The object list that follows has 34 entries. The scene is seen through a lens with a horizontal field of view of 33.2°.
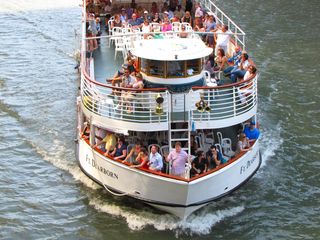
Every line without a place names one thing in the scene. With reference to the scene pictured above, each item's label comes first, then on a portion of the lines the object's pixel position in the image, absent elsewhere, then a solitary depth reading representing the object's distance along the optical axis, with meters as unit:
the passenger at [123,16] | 25.75
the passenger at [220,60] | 21.14
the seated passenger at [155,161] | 16.55
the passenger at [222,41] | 22.66
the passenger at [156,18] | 25.21
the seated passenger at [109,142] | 17.93
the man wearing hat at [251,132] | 18.62
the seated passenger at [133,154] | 17.19
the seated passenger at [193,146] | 17.69
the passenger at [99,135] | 18.84
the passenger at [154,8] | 27.18
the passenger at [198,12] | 26.14
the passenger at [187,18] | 25.44
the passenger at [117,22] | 25.59
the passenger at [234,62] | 20.77
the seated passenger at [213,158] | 17.19
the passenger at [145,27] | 23.08
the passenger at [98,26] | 25.56
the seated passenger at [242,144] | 17.91
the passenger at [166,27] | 23.33
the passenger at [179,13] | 26.67
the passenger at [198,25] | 23.82
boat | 16.66
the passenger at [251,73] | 18.58
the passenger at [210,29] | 24.06
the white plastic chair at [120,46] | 22.51
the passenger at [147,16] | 25.33
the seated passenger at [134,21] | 25.41
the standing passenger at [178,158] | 16.47
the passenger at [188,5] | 27.86
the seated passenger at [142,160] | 16.73
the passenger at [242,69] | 19.97
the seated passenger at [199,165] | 16.80
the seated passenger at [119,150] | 17.63
